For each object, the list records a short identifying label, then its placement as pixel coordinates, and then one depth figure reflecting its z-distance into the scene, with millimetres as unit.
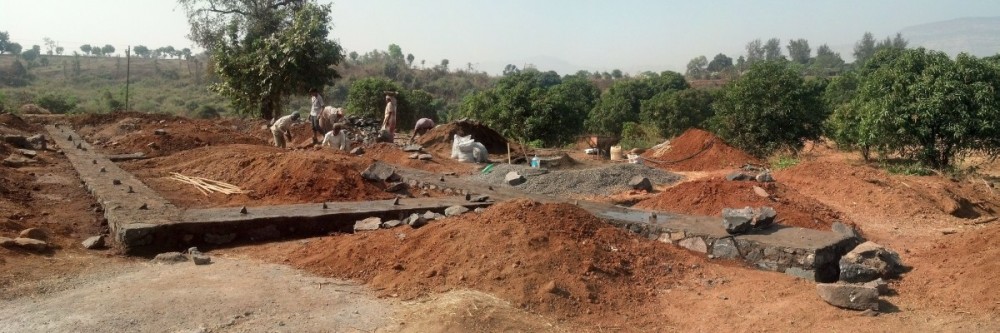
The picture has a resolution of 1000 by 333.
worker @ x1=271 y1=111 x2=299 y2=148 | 15672
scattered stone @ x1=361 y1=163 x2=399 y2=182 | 10273
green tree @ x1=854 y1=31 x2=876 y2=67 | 82706
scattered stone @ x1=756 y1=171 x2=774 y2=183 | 10375
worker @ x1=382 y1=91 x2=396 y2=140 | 16562
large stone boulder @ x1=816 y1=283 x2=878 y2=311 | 4785
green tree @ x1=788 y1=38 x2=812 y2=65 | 94188
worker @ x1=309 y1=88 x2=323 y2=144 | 16328
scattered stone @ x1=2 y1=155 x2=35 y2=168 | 12094
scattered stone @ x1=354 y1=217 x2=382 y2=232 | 7416
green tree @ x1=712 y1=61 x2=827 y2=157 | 15547
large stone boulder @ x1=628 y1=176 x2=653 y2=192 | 11086
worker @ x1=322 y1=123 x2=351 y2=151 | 15031
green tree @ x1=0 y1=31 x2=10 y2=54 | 73562
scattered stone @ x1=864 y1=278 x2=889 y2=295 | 5219
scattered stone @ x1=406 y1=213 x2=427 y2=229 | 7073
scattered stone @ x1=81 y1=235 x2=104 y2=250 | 6875
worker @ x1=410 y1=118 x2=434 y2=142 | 18109
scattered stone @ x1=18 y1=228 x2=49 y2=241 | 6706
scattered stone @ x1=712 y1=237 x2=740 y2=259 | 6340
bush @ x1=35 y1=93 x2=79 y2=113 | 30906
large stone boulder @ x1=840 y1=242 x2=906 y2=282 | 5648
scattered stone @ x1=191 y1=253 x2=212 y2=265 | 6195
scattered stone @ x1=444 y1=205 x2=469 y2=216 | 7482
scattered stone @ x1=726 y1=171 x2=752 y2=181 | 10398
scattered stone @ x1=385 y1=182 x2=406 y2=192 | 10227
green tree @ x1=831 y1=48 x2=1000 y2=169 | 11750
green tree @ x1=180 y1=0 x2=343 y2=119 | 20312
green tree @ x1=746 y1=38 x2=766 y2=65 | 108506
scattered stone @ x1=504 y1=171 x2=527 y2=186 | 11445
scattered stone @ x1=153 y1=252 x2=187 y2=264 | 6324
